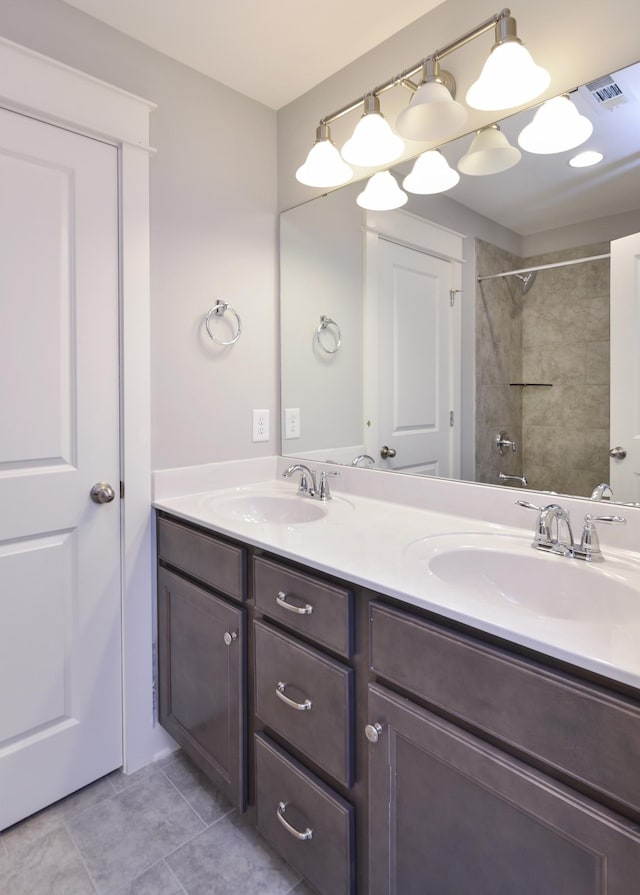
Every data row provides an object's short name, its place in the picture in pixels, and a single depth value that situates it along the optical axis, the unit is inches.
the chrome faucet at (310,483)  64.9
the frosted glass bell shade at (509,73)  43.8
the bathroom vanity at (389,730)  25.7
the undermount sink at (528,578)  36.4
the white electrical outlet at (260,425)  75.2
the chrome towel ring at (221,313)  68.1
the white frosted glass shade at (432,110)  49.6
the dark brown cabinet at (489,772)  24.8
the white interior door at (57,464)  52.7
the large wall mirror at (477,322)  45.6
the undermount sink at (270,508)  63.7
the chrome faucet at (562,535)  40.4
